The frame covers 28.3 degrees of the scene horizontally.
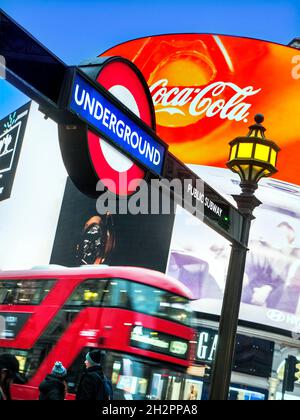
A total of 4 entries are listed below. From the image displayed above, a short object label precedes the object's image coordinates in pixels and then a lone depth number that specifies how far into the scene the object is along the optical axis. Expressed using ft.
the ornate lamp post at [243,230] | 16.11
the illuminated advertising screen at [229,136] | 74.43
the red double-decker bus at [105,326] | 38.65
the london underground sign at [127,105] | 11.00
